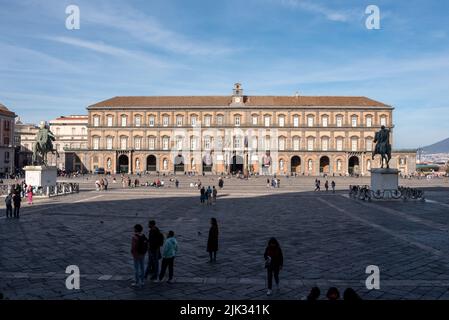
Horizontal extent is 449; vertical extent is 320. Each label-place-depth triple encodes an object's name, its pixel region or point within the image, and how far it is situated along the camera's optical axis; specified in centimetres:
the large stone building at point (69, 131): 7975
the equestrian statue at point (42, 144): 2577
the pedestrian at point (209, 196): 2094
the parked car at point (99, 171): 6539
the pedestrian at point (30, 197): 2030
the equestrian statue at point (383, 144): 2431
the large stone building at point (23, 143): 7088
